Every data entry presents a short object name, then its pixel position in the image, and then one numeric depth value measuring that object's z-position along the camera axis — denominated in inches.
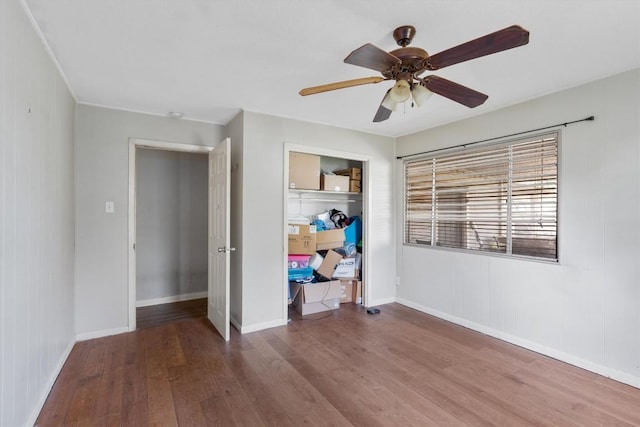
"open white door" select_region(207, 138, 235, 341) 123.0
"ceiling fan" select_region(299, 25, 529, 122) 57.0
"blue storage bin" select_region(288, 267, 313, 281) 152.6
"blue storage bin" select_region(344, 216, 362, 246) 174.9
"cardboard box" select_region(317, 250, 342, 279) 160.6
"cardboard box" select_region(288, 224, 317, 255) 152.8
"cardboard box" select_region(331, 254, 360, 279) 164.8
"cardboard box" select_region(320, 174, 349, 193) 161.3
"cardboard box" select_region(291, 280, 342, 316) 153.6
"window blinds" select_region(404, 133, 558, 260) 115.0
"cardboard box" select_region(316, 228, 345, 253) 160.9
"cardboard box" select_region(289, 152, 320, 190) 150.9
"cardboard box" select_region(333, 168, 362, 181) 172.7
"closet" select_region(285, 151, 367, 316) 153.5
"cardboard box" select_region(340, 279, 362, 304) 171.6
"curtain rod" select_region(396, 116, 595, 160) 102.6
